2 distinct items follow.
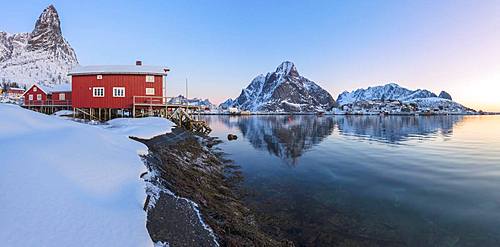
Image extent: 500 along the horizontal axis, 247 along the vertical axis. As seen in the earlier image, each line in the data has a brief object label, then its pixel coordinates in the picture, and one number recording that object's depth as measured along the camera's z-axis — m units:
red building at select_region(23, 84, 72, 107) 51.04
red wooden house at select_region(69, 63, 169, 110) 39.69
